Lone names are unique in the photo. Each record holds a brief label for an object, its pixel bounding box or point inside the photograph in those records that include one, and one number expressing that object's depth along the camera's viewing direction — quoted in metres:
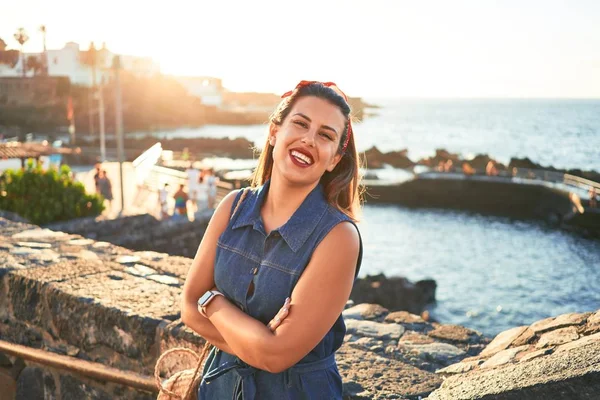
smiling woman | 1.64
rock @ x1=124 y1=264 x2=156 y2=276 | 3.82
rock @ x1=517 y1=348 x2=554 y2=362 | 2.30
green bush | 11.09
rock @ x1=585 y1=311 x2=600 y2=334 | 2.40
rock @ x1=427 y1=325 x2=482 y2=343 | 3.69
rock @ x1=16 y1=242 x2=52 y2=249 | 4.41
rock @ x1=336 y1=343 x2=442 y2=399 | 2.38
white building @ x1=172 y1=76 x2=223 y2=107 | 139.88
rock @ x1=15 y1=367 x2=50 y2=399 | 3.30
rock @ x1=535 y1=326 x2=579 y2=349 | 2.47
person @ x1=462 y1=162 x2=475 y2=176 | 44.91
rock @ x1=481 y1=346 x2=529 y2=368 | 2.53
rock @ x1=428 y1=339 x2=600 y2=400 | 1.55
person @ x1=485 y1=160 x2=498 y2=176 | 44.81
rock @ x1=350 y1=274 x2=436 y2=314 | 17.53
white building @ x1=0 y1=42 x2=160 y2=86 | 78.81
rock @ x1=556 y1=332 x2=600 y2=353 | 1.94
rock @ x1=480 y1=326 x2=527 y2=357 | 2.93
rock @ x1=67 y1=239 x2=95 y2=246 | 4.61
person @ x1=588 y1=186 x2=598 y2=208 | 35.31
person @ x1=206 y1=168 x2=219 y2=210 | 18.02
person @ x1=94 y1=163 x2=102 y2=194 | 17.89
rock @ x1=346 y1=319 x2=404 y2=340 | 3.55
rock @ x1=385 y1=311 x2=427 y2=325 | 3.96
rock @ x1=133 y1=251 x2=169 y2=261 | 4.27
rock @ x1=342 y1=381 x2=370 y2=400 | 2.34
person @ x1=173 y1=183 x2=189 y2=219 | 16.17
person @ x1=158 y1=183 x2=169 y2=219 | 16.94
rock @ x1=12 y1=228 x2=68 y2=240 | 4.81
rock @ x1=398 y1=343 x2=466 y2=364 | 3.27
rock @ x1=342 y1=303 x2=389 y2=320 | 4.02
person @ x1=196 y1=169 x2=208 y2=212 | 17.84
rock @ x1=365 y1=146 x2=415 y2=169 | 56.03
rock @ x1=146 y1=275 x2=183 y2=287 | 3.62
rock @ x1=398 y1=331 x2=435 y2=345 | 3.46
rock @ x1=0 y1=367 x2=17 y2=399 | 3.38
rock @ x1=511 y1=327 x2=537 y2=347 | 2.79
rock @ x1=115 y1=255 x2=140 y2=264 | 4.10
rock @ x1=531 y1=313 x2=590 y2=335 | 2.69
